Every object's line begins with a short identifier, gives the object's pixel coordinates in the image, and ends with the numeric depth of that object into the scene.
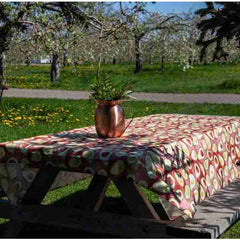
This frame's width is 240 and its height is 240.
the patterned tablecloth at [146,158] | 3.61
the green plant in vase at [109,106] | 4.36
